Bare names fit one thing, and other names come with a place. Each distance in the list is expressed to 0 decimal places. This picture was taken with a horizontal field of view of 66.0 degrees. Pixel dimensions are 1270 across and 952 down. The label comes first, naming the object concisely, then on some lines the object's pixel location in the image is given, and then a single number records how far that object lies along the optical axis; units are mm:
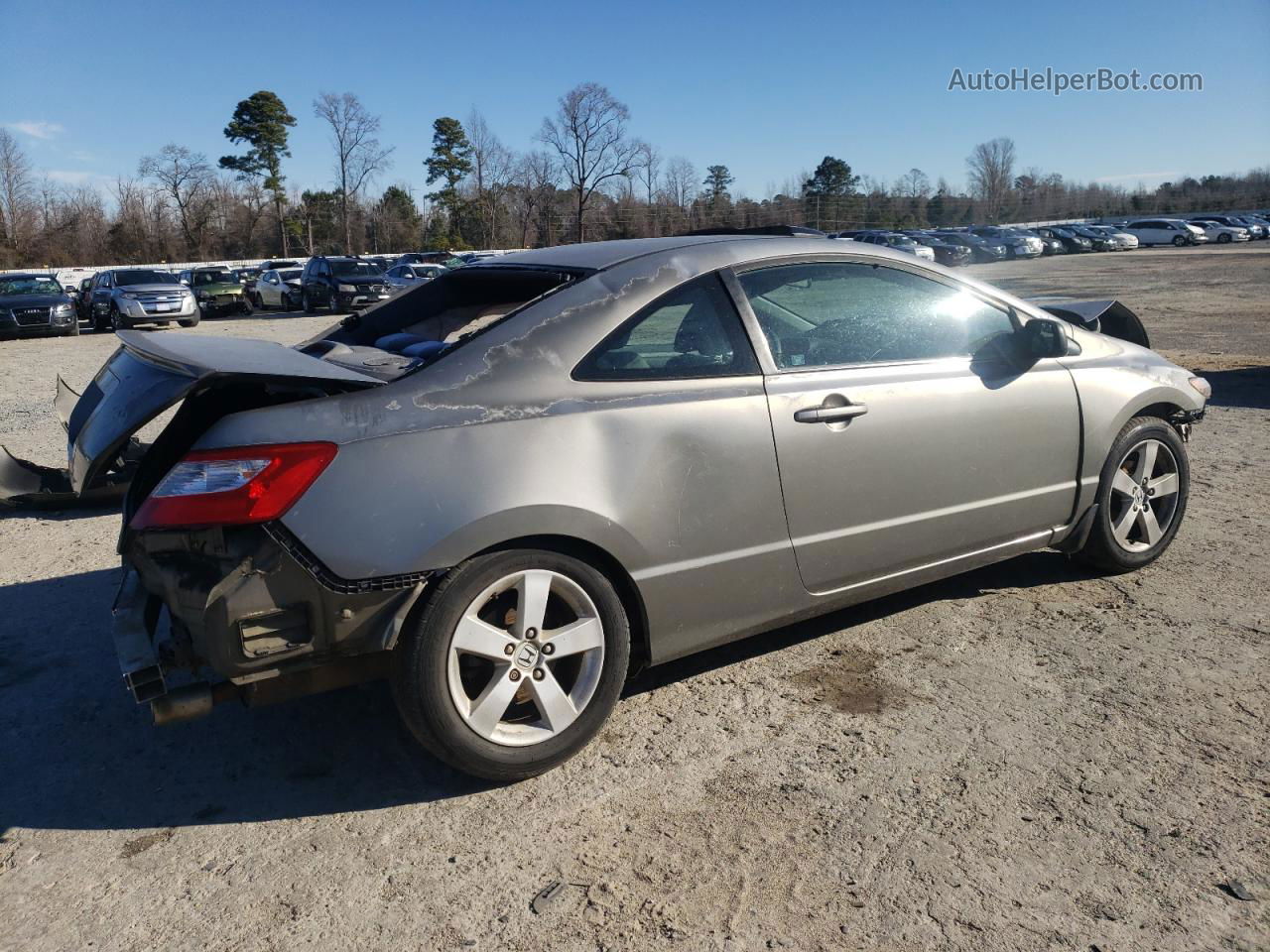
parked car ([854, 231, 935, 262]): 41938
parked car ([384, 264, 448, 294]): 30122
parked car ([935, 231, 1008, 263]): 50344
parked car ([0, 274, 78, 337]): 23469
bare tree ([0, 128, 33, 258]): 56722
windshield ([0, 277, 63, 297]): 24547
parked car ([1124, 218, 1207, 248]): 56812
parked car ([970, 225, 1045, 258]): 52000
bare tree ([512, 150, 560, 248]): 67750
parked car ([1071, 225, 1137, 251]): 56469
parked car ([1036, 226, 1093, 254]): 56312
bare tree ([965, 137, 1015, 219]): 105938
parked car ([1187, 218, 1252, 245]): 57875
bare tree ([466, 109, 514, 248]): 73062
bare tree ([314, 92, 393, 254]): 70125
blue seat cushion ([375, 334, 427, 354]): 3914
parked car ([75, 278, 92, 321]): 28434
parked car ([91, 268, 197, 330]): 23797
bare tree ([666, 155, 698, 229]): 73375
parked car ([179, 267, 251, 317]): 30578
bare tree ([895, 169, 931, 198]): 87169
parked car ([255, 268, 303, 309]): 30859
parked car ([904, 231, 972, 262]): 47000
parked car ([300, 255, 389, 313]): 29016
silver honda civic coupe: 2760
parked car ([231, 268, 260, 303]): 33031
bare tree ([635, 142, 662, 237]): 69125
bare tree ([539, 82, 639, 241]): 61625
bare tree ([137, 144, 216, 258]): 64562
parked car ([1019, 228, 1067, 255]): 55838
